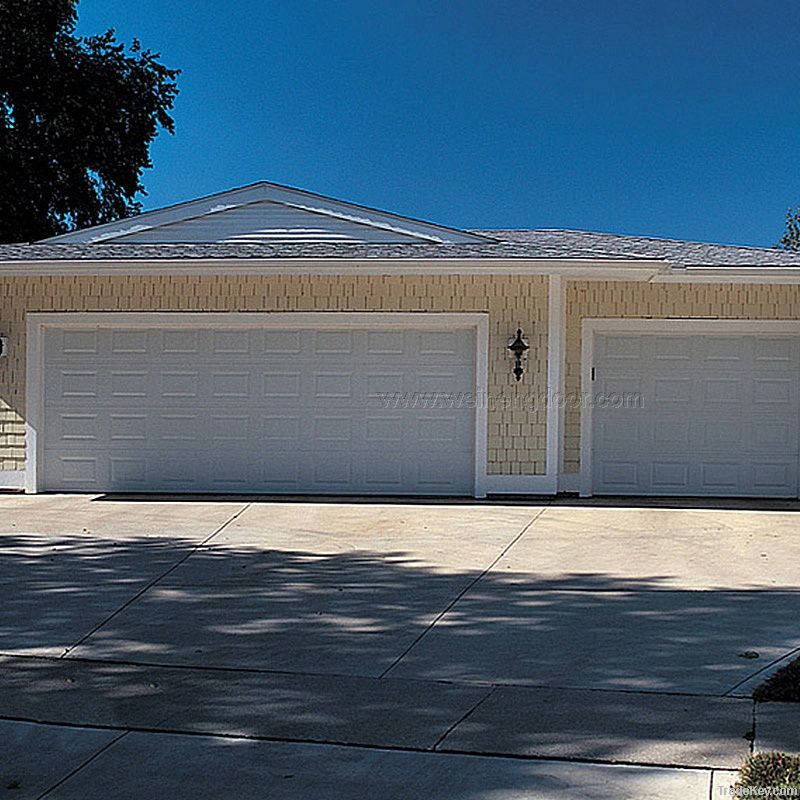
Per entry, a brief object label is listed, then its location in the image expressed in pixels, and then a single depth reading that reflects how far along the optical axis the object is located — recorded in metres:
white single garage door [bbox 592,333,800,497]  12.73
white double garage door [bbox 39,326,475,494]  12.43
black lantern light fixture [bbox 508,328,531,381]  12.13
